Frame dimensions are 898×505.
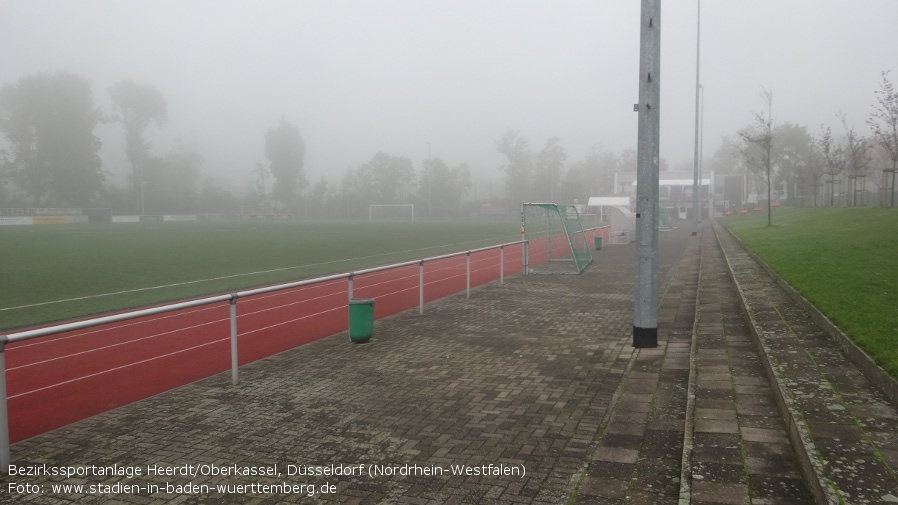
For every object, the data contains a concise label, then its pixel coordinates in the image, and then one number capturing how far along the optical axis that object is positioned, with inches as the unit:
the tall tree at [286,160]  4143.7
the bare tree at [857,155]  1318.9
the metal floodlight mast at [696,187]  1486.2
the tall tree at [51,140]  2780.5
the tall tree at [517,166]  3818.9
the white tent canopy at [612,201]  2402.6
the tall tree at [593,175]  3973.9
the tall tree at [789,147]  2984.7
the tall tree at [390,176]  4050.2
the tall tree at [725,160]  5076.8
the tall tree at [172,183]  3238.2
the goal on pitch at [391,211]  3654.0
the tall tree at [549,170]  3668.8
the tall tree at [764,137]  1199.6
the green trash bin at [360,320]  350.3
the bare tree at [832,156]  1418.6
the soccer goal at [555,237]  750.4
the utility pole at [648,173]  325.1
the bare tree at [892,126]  1055.0
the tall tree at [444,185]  3671.3
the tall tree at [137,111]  3257.9
